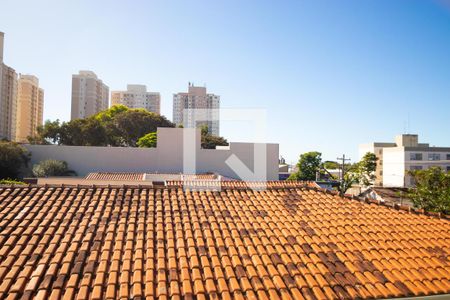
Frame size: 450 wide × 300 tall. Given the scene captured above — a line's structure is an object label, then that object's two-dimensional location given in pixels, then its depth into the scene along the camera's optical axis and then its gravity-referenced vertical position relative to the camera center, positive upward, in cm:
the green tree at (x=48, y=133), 4759 +272
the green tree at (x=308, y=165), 5294 -151
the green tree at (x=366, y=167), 4470 -165
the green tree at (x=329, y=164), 5630 -139
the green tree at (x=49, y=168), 3092 -164
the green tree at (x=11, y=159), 3222 -83
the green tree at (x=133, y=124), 5475 +483
